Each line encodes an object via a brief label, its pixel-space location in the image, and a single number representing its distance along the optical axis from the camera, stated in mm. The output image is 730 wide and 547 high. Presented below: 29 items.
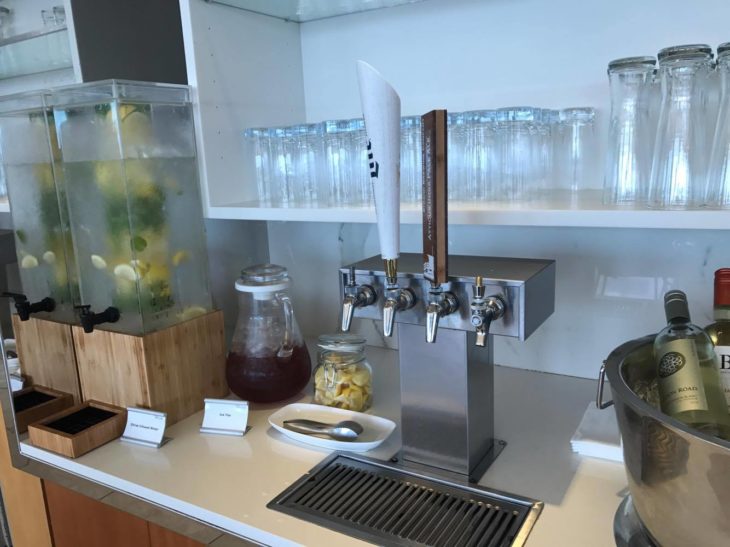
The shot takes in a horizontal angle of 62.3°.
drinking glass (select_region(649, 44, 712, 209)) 907
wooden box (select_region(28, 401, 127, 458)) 1182
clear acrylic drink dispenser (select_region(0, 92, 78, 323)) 1388
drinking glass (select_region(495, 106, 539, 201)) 1105
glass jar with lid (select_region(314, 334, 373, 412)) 1303
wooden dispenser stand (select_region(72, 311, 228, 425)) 1247
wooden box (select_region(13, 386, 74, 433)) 1341
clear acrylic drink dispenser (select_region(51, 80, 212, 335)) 1228
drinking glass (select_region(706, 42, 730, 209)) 888
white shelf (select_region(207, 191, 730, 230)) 873
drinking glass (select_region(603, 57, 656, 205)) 958
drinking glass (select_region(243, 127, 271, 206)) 1413
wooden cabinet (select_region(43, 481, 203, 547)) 1047
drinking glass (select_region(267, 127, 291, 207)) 1372
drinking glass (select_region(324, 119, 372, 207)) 1250
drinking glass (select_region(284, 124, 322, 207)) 1325
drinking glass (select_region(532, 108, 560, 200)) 1128
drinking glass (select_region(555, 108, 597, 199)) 1193
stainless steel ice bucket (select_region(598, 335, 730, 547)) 635
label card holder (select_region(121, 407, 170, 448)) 1203
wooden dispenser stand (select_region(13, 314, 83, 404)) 1391
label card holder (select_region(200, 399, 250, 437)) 1231
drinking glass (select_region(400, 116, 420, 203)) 1178
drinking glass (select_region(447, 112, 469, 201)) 1148
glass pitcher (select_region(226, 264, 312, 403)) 1339
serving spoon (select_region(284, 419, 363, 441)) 1165
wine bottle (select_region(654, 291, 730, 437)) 819
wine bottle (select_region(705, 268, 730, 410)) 889
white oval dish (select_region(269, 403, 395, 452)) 1138
